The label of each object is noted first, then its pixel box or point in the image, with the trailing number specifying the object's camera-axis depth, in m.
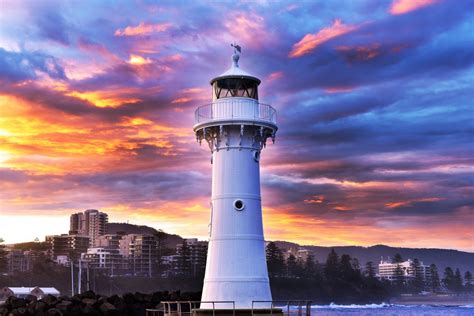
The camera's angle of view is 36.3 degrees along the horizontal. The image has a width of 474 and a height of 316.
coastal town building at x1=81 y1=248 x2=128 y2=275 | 192.81
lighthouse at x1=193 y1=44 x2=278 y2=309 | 29.83
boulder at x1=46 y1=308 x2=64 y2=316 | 47.56
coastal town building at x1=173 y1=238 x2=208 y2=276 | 186.25
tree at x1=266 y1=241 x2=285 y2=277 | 194.88
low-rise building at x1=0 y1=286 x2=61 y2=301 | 95.44
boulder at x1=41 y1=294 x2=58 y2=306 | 50.47
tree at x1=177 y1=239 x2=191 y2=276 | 186.77
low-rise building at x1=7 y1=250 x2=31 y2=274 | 170.44
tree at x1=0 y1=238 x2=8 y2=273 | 158.88
